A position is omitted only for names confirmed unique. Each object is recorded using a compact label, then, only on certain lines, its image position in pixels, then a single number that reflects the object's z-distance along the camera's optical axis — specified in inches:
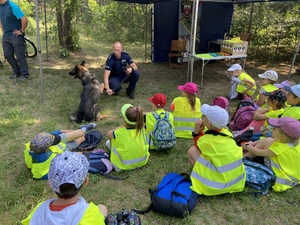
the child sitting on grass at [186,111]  142.2
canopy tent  325.7
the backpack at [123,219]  74.9
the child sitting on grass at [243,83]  195.9
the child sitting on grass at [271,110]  131.2
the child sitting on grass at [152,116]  130.5
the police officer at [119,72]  202.9
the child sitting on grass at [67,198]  55.3
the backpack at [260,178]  104.5
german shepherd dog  159.8
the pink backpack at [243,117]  153.1
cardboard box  252.2
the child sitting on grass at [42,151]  101.4
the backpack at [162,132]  129.3
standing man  216.2
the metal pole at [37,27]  161.2
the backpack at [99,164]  114.9
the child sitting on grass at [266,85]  162.1
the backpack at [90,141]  133.8
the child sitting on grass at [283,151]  95.1
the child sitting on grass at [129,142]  109.1
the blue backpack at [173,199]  91.3
